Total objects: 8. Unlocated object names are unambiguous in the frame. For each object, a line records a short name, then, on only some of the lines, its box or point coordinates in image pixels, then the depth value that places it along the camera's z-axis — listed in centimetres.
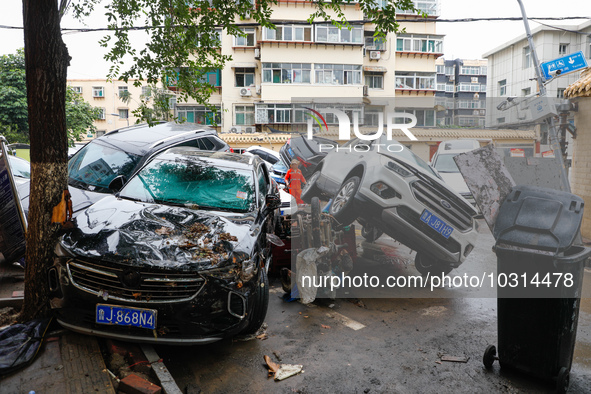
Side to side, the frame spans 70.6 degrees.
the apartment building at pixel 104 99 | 4141
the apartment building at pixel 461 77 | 5806
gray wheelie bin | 318
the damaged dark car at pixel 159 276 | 324
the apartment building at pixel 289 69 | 2769
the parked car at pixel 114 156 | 559
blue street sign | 916
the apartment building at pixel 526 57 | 3306
